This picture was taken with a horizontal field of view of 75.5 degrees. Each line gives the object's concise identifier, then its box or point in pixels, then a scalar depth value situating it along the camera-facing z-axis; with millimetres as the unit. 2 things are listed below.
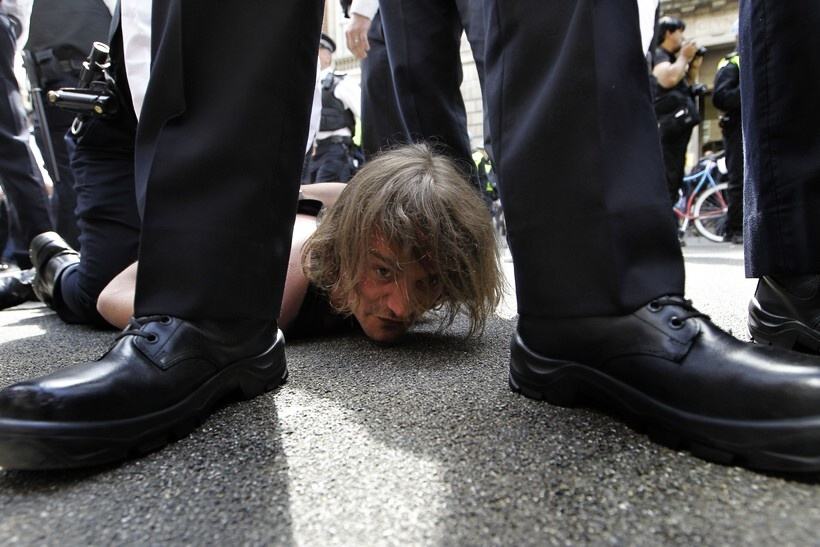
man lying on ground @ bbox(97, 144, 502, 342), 831
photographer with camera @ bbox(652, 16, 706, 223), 3062
